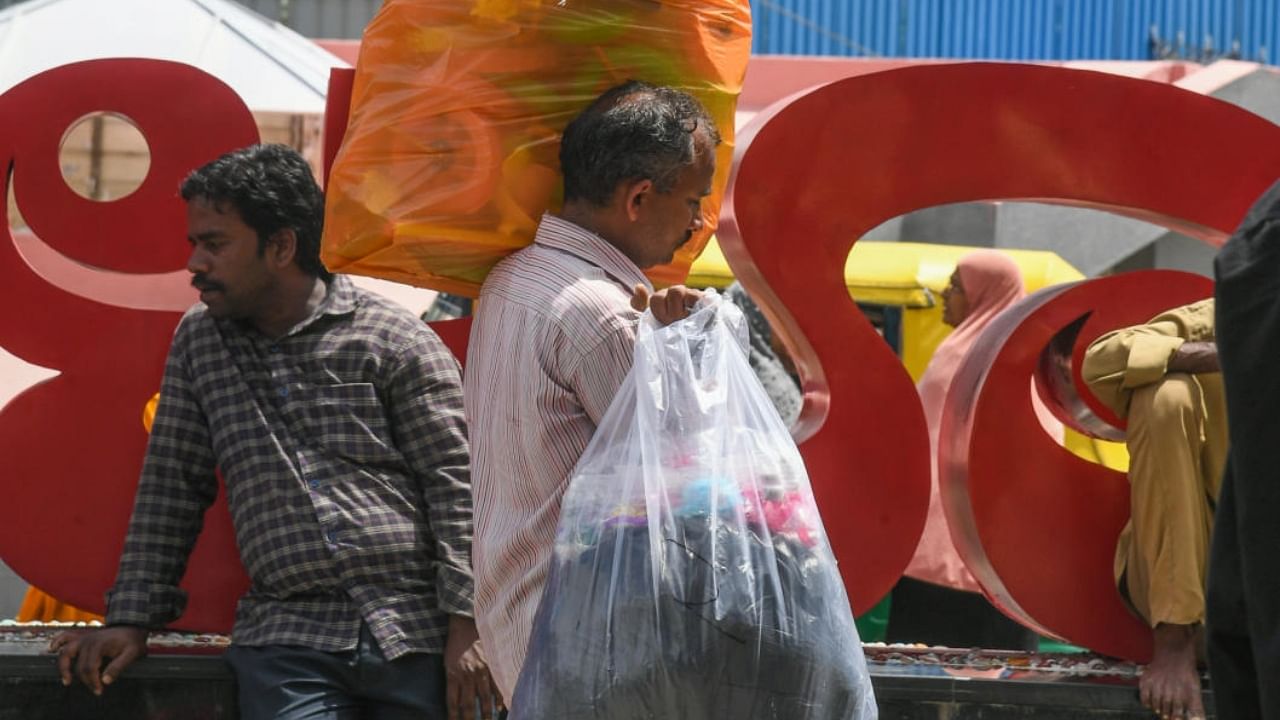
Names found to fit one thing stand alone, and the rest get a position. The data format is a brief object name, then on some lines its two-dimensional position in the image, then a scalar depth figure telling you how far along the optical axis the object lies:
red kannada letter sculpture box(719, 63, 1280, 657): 8.90
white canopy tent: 19.03
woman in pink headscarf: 12.12
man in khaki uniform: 8.63
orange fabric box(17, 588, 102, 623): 11.24
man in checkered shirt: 7.56
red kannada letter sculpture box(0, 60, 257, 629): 9.00
